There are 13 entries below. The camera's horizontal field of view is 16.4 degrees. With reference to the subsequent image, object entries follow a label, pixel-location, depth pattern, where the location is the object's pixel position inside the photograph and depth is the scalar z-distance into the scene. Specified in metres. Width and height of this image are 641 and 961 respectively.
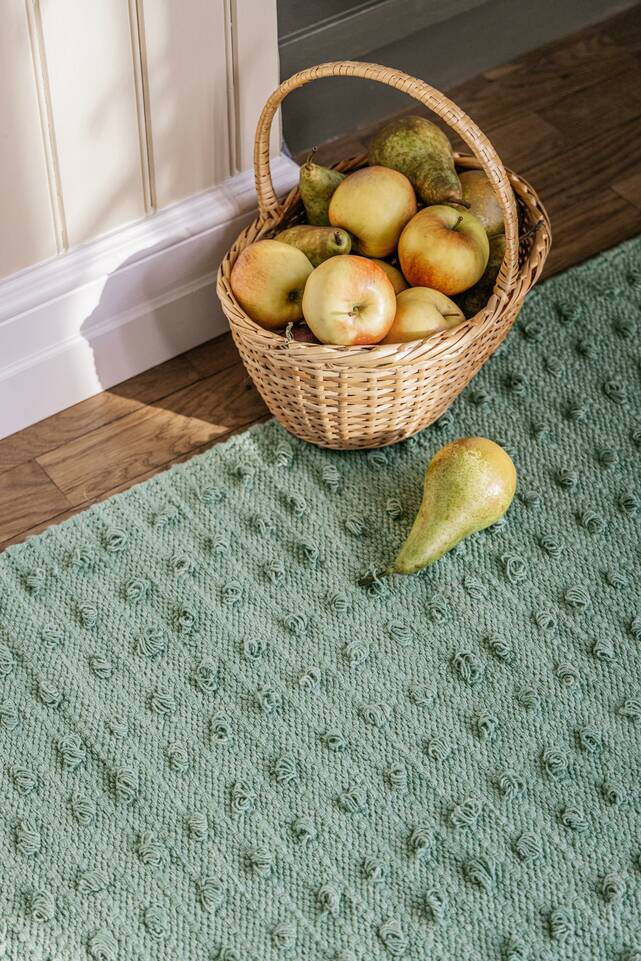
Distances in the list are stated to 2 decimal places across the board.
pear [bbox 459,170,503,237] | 1.86
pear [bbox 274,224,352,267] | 1.82
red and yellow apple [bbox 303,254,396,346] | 1.76
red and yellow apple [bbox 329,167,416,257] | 1.82
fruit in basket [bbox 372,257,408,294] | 1.84
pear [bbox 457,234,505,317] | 1.84
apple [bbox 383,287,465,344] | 1.78
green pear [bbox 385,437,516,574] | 1.78
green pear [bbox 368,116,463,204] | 1.85
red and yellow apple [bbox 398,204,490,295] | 1.80
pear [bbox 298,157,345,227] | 1.85
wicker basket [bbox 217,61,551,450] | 1.75
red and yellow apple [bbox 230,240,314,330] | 1.80
